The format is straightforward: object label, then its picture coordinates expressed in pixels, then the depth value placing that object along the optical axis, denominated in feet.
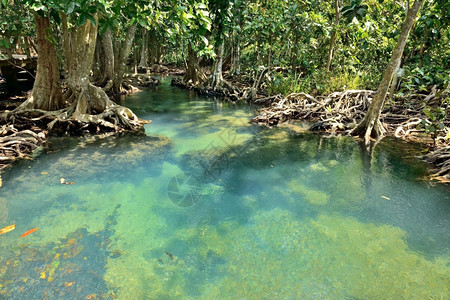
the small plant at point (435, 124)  17.08
